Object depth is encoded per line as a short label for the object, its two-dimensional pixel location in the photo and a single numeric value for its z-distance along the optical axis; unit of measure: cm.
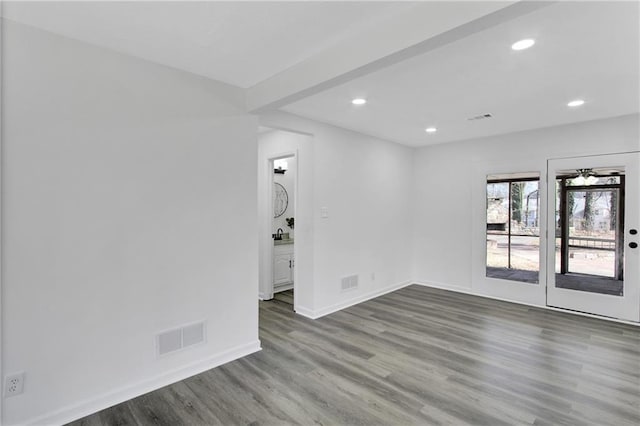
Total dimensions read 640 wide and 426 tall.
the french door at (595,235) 400
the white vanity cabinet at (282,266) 528
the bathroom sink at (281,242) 527
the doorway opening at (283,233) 525
